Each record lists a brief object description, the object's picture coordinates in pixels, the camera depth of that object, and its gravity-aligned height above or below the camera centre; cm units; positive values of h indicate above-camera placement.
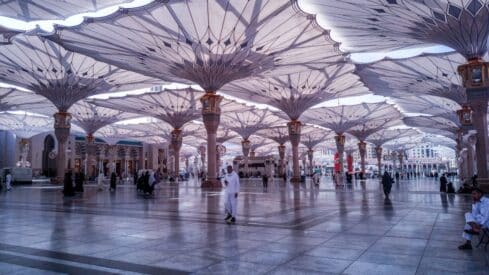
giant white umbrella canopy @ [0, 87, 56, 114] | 4191 +881
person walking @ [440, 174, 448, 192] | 2327 -132
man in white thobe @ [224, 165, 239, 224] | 1027 -72
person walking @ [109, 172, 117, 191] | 2786 -84
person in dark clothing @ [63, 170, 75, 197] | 2153 -82
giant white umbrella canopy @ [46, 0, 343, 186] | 2172 +848
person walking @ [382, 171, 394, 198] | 1909 -96
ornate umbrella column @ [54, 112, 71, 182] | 3806 +415
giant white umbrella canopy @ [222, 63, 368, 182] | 3672 +826
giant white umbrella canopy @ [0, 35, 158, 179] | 2939 +871
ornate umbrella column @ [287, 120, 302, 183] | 4481 +316
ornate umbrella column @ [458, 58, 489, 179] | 2038 +356
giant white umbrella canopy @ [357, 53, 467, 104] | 2897 +750
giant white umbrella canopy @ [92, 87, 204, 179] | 4412 +833
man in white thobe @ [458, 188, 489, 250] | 647 -98
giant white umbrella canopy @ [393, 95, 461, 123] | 4478 +721
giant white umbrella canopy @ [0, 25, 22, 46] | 2044 +779
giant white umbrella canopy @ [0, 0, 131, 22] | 1998 +897
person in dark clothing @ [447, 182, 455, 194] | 2252 -159
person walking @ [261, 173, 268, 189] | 3165 -123
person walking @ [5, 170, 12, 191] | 2880 -57
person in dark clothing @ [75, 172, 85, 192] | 2552 -85
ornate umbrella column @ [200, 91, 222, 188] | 3055 +347
